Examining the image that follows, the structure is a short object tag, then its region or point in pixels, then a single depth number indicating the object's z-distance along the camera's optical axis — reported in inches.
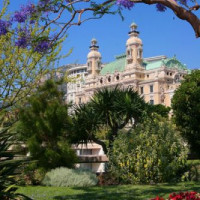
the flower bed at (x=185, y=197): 251.1
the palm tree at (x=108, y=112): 586.9
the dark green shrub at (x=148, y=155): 524.1
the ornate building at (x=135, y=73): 3617.1
